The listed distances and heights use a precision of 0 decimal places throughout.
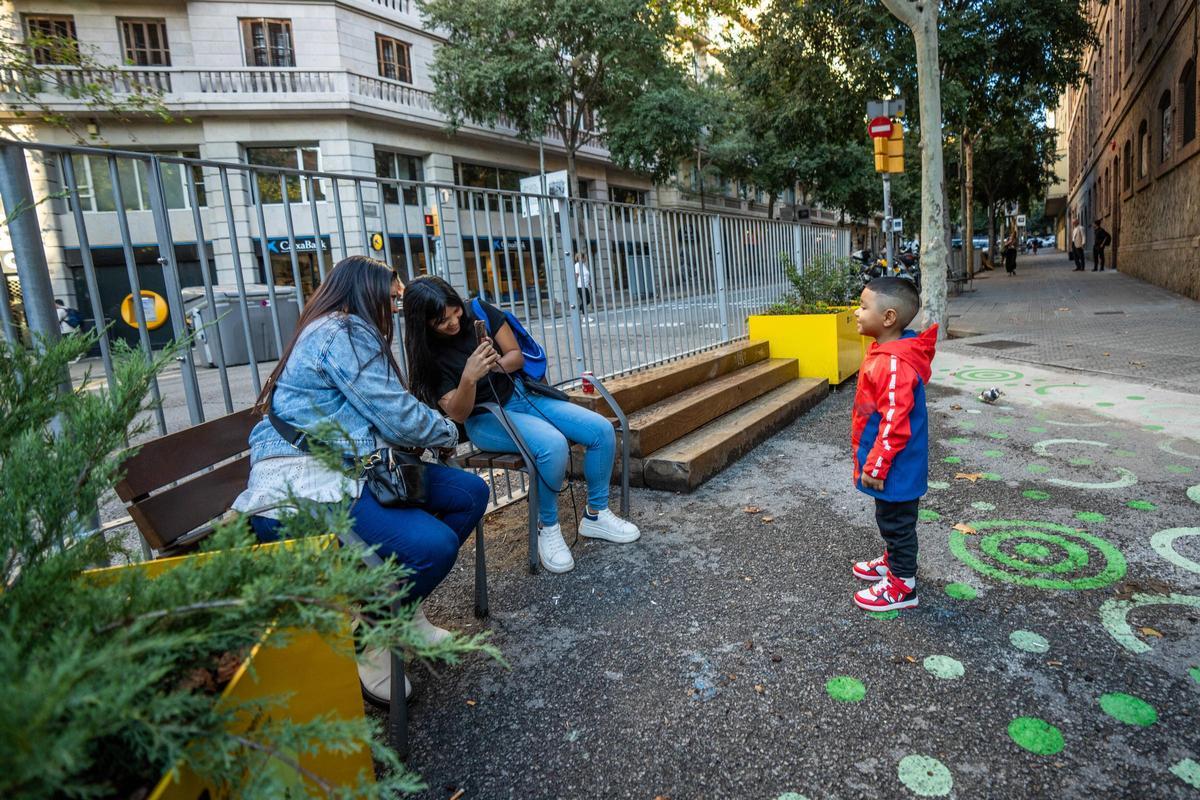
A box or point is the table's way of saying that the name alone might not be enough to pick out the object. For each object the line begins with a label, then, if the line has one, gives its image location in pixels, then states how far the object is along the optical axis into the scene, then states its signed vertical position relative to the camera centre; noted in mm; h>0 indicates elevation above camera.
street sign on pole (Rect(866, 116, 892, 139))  10438 +2090
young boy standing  2791 -636
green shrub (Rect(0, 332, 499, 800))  839 -416
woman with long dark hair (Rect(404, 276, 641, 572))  3234 -489
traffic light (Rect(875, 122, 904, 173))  10664 +1720
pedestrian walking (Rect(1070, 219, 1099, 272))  25703 +245
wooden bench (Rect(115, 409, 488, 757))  2137 -495
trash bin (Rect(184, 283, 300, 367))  3238 +69
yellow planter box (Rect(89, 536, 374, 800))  1174 -751
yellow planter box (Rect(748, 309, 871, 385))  7359 -663
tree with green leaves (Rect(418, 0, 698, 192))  20797 +7175
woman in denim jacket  2238 -305
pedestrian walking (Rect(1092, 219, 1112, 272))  25375 +136
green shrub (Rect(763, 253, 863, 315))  7934 -178
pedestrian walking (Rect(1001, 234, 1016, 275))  28531 +128
